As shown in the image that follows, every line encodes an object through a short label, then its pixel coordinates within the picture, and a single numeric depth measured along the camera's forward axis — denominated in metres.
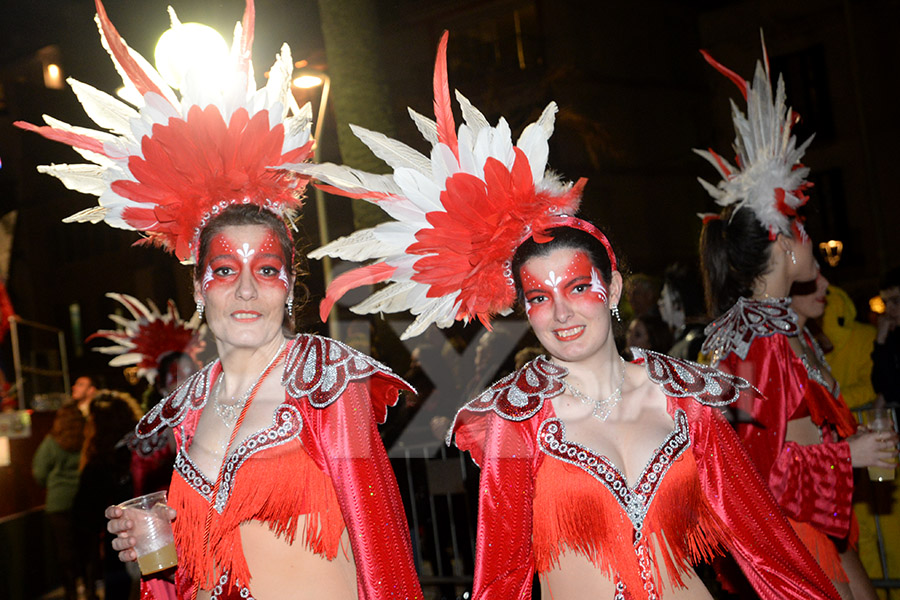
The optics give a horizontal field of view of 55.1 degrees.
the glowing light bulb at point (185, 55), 2.63
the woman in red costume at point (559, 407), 2.39
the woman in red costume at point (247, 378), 2.36
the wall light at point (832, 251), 15.62
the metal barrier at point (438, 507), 5.24
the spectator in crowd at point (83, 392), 6.77
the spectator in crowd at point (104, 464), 5.64
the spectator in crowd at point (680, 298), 5.32
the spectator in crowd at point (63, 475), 6.34
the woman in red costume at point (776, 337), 3.30
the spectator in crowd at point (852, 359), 5.20
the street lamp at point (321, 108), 5.64
